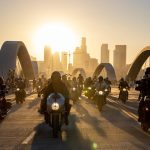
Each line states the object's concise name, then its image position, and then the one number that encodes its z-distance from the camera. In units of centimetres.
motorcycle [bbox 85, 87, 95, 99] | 3412
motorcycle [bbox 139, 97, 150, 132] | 1406
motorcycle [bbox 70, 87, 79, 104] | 3152
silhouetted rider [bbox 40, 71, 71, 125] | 1407
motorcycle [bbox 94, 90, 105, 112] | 2412
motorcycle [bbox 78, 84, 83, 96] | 3537
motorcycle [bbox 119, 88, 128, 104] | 3180
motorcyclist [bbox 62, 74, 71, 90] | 2799
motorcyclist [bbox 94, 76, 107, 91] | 2433
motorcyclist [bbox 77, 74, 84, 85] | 3624
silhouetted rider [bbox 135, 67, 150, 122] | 1457
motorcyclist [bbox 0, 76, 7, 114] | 1822
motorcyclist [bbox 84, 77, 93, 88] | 3581
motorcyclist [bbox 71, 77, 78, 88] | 3325
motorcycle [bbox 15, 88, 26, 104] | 3156
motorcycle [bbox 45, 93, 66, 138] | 1335
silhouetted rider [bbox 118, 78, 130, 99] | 3296
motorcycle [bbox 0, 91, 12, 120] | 1805
